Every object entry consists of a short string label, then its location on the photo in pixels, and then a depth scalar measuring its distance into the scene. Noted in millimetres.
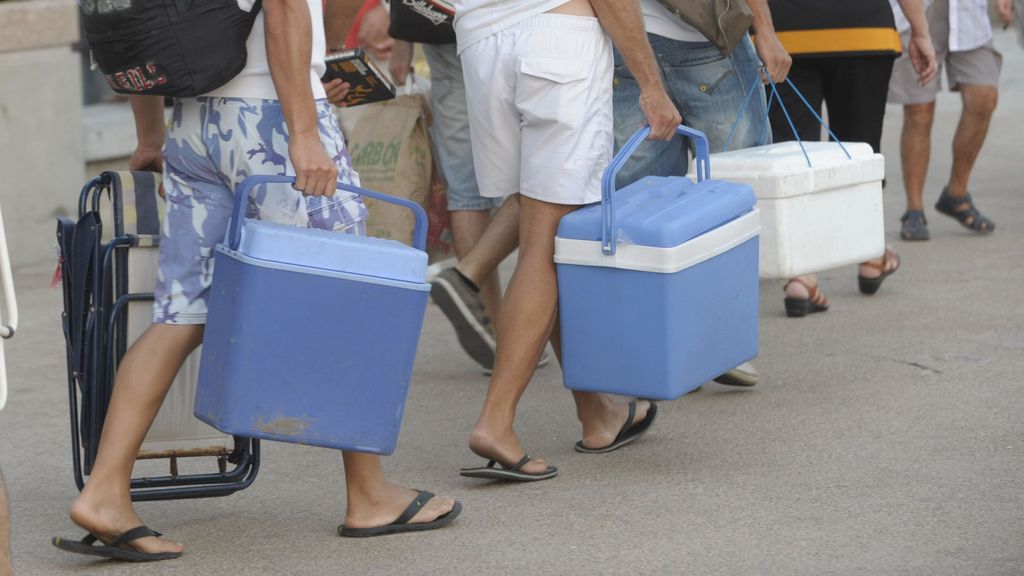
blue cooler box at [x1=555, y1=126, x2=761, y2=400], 7562
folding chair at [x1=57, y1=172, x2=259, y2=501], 7148
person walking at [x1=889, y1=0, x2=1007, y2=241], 14320
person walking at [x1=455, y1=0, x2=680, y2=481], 7730
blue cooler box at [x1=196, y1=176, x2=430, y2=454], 6434
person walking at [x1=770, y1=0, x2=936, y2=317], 11312
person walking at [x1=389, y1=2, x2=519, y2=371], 10016
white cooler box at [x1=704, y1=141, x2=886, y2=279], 8664
